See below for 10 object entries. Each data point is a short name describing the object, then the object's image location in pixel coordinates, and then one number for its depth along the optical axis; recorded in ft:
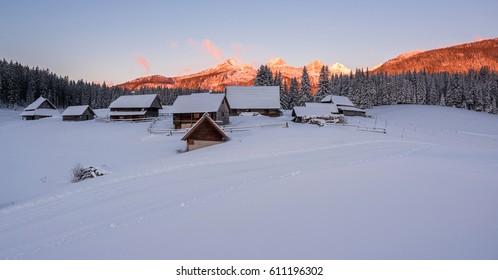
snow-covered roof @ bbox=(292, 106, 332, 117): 181.47
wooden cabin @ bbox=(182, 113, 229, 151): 100.78
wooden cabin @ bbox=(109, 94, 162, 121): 200.44
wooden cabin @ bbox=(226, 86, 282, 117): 203.62
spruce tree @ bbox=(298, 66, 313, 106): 264.72
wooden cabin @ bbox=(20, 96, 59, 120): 235.61
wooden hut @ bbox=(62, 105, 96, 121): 209.36
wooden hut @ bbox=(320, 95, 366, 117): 247.44
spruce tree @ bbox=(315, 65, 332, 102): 278.26
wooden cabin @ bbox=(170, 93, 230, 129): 152.87
